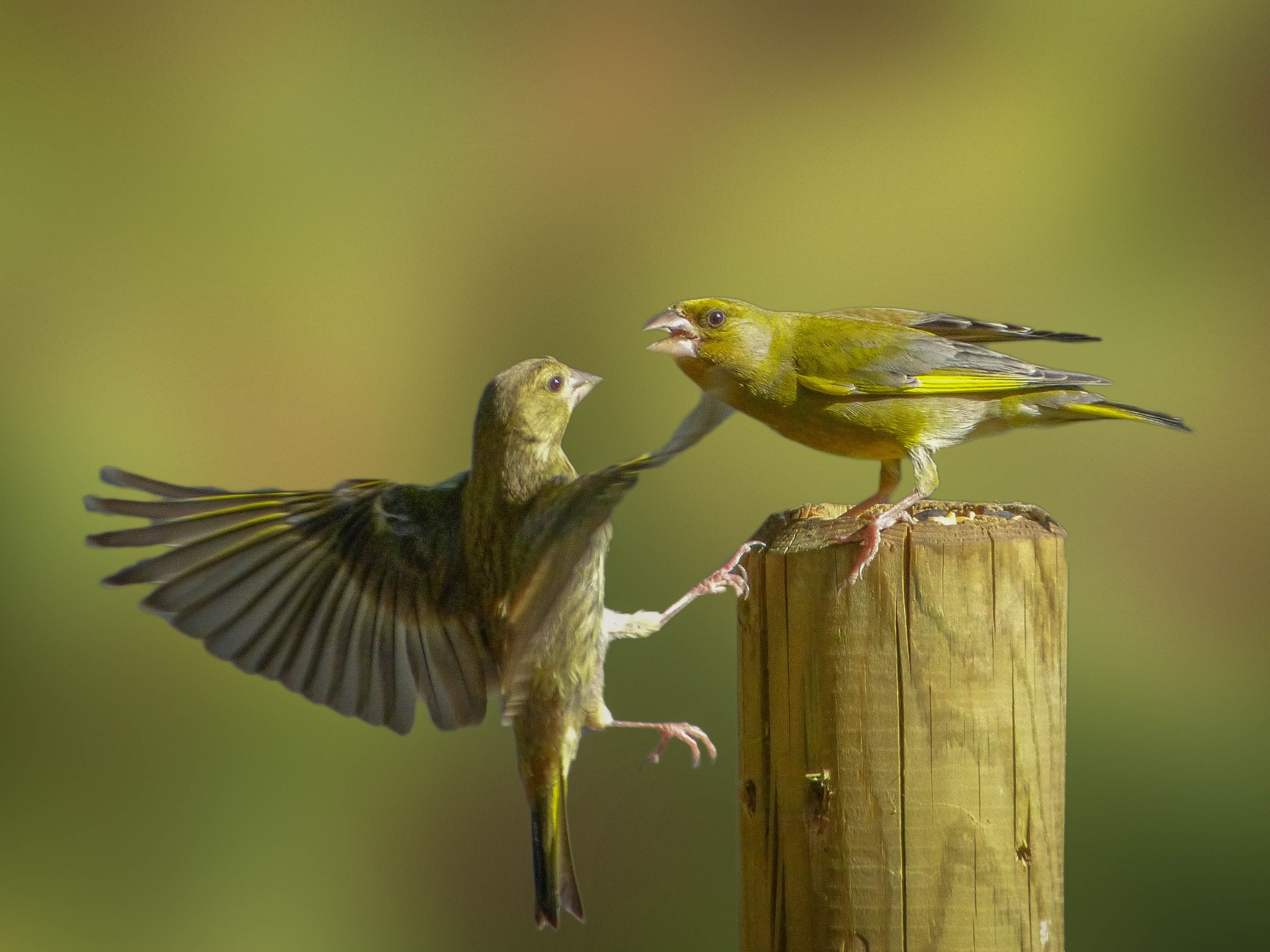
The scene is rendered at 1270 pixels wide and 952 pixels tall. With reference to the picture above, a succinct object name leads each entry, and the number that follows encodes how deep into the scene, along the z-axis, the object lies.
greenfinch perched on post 6.30
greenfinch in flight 6.32
